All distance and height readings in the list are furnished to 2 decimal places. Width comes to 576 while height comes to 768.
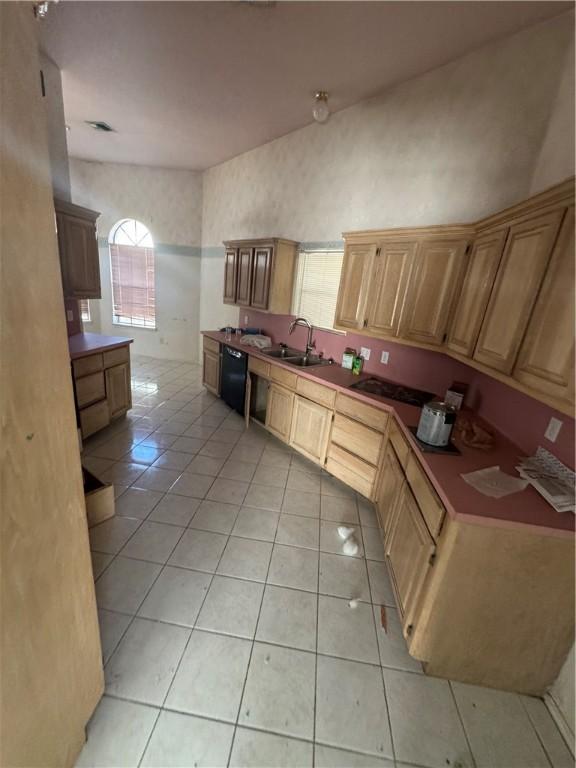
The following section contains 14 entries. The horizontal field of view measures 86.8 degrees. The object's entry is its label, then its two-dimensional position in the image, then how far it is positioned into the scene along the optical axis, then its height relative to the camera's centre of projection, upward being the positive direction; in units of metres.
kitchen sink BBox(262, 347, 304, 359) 3.66 -0.71
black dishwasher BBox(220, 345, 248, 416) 3.76 -1.12
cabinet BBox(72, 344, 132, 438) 2.89 -1.15
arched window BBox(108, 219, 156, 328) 5.77 +0.02
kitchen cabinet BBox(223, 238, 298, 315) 3.57 +0.21
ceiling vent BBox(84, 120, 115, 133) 3.80 +1.77
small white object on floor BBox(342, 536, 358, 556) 2.07 -1.62
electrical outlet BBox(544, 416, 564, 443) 1.53 -0.52
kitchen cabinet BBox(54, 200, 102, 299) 2.92 +0.18
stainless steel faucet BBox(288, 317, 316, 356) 3.56 -0.39
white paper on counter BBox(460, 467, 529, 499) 1.35 -0.74
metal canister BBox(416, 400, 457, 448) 1.66 -0.60
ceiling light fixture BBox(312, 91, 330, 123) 2.71 +1.63
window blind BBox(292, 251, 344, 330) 3.26 +0.10
